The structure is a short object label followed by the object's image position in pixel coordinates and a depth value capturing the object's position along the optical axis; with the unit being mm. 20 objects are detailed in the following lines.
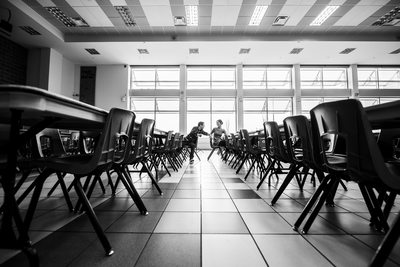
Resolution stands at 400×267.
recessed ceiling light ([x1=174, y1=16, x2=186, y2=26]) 6301
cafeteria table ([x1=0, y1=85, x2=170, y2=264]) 739
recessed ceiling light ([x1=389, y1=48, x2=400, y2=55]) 7905
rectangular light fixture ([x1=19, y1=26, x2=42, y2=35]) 6309
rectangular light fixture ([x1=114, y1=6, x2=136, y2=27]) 5746
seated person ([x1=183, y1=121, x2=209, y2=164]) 5266
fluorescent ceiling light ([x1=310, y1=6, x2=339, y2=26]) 5777
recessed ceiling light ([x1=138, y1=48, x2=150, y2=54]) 7933
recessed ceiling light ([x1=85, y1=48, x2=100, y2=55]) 7922
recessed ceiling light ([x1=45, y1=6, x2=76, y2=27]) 5717
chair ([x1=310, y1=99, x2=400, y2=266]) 689
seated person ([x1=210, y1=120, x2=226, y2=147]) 5752
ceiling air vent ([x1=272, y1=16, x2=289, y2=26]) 6211
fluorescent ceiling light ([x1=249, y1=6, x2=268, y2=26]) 5824
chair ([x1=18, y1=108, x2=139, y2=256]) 1016
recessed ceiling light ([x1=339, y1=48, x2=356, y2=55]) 7865
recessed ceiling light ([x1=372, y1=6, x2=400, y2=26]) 5863
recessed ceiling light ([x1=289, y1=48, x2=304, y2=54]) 7859
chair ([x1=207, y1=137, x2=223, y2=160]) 5667
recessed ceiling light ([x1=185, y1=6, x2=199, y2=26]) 5855
